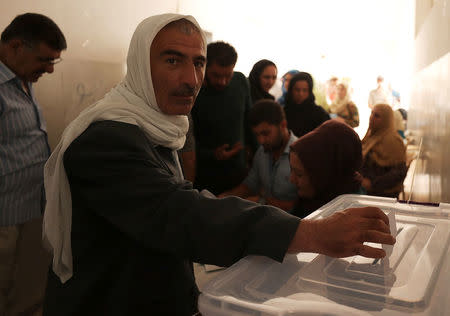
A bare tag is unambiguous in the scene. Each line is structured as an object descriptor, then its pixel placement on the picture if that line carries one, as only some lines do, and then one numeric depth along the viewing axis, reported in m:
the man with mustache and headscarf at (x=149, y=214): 0.65
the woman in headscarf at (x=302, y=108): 2.92
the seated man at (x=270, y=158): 1.85
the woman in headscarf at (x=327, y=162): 1.51
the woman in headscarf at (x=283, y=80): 3.63
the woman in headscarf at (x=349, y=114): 4.23
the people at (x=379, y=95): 6.05
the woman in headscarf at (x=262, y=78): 2.91
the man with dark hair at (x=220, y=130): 2.35
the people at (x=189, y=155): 2.12
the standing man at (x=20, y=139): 1.73
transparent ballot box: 0.49
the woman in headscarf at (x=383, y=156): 2.33
